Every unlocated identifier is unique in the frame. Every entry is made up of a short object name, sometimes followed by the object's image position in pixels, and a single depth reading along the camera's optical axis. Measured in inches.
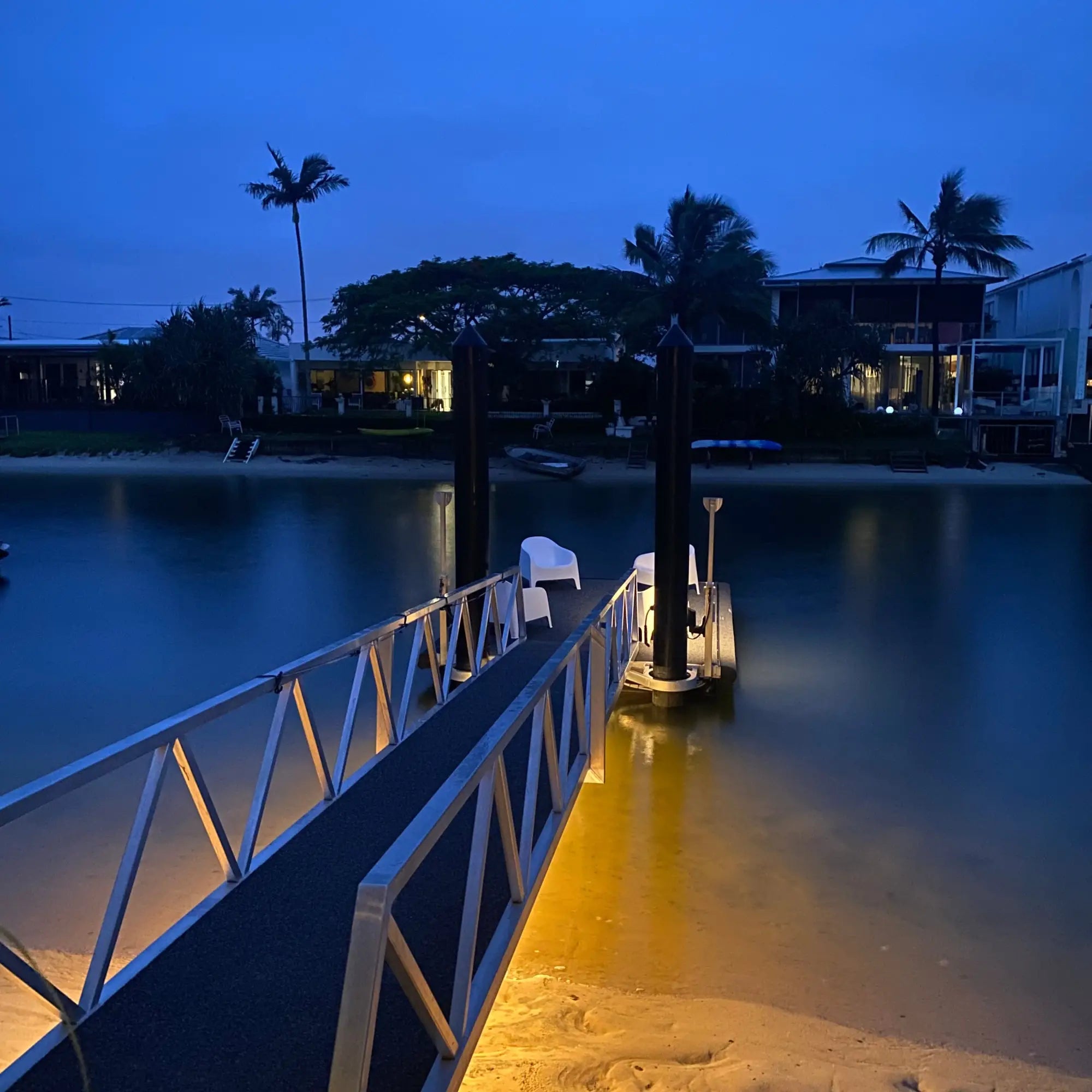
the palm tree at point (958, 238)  1407.5
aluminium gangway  107.9
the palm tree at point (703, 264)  1346.0
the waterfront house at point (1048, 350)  1398.9
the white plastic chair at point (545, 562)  483.5
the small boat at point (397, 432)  1450.5
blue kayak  1316.4
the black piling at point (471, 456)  369.4
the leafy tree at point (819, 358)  1381.6
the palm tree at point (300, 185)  1765.5
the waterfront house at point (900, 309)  1577.3
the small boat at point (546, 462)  1279.5
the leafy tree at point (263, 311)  1990.7
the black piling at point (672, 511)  351.3
